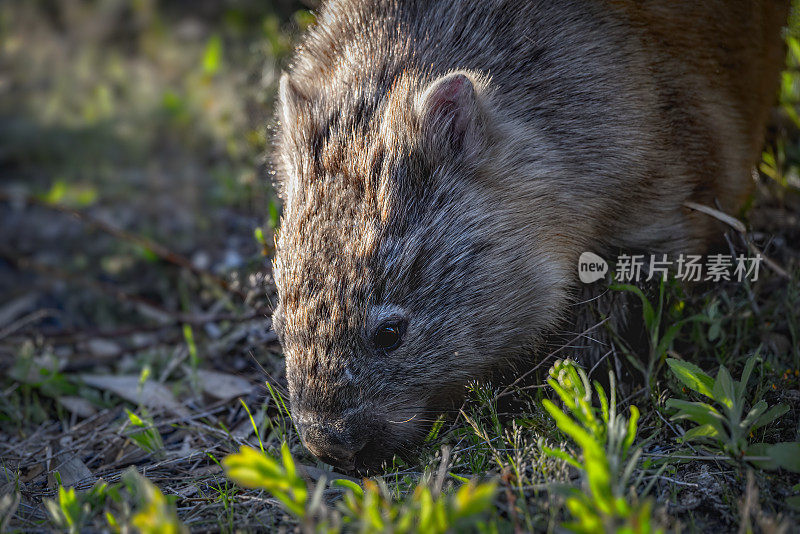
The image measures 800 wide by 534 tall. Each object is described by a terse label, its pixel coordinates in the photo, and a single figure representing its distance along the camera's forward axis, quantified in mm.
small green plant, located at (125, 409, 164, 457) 2889
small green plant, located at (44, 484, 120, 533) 2033
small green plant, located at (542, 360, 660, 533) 1662
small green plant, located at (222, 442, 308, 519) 1800
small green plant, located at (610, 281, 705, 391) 2732
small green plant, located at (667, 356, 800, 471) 2135
